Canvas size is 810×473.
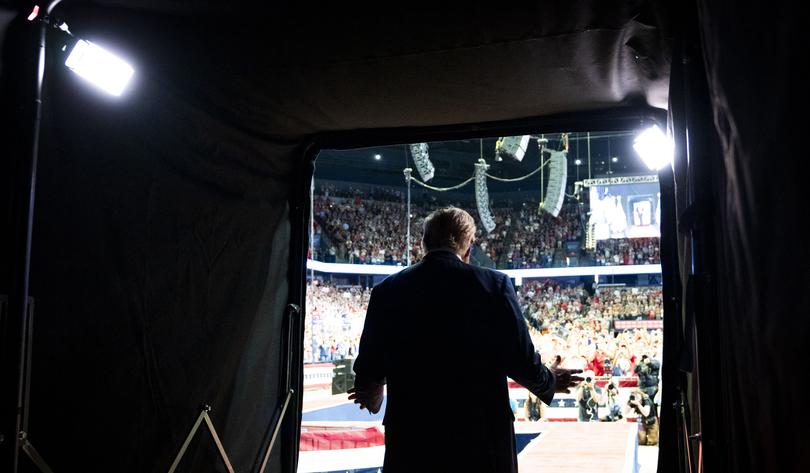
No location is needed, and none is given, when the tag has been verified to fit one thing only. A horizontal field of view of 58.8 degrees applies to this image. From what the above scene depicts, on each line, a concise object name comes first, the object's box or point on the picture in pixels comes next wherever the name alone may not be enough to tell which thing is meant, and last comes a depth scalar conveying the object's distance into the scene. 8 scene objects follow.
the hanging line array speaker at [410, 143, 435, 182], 15.42
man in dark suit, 2.07
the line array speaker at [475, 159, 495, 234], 17.39
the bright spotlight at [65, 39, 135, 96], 2.25
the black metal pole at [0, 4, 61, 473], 1.98
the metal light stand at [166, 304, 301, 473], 3.09
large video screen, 15.57
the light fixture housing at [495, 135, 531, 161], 13.70
